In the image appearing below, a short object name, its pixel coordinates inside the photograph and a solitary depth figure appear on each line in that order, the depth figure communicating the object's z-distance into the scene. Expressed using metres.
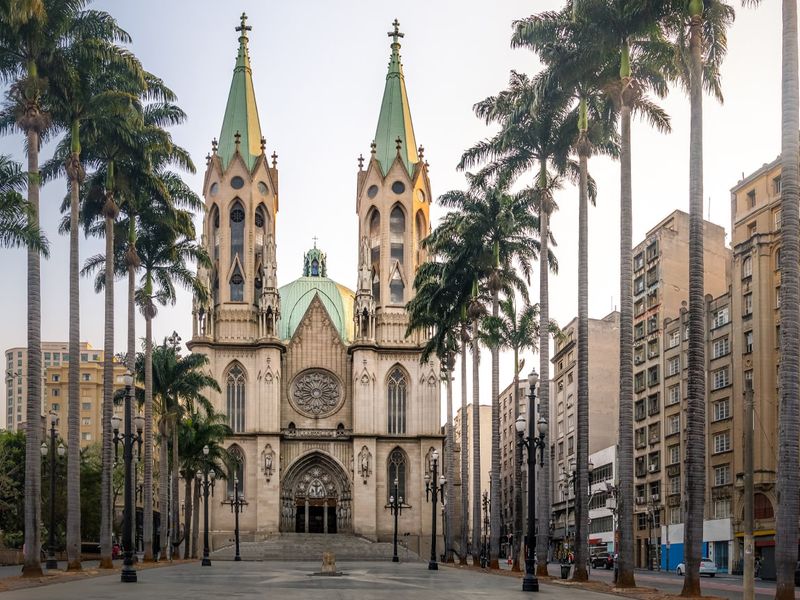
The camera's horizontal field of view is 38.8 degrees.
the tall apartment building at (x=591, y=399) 101.31
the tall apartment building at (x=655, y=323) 83.56
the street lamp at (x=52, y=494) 46.22
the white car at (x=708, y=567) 60.56
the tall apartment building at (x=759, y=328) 65.12
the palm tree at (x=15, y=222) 31.08
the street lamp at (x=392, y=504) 84.94
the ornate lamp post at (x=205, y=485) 55.75
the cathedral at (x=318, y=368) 85.00
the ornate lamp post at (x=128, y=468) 35.83
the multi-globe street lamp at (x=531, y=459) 32.16
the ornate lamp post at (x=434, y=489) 54.59
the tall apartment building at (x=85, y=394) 143.94
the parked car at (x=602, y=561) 72.56
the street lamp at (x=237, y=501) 70.50
